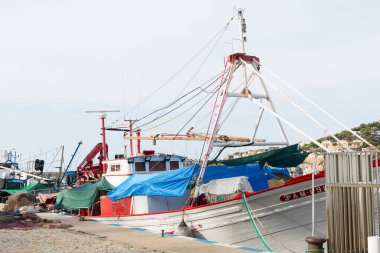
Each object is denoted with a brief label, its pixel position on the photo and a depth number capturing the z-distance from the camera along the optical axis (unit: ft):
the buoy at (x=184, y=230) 55.83
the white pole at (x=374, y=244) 32.32
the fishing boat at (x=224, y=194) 52.39
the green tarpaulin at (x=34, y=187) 147.54
